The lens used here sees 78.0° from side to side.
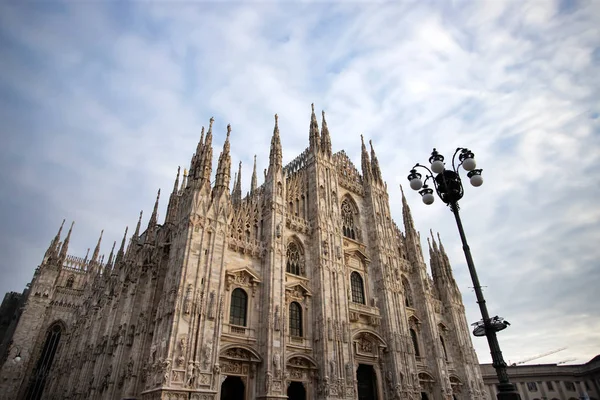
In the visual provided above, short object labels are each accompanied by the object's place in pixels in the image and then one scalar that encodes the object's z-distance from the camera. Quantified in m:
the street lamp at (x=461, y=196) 9.84
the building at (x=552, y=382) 57.38
